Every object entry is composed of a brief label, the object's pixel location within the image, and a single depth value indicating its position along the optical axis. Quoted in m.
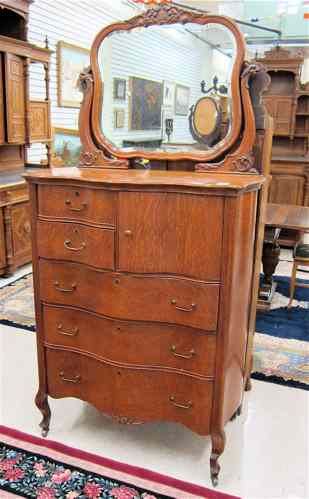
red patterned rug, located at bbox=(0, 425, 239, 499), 1.91
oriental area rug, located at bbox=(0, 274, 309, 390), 2.92
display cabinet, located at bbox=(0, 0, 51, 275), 4.46
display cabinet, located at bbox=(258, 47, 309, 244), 5.98
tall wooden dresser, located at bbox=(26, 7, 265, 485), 1.77
